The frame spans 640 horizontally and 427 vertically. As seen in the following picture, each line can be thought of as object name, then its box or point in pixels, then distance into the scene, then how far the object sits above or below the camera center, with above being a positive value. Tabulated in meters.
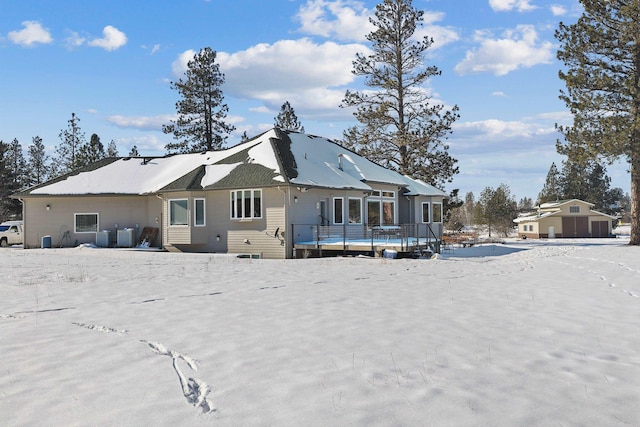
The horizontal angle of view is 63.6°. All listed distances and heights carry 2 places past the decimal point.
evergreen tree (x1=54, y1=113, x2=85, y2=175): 58.34 +9.42
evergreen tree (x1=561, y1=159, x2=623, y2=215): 66.75 +4.58
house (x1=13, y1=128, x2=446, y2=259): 21.61 +1.17
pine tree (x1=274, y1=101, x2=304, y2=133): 45.41 +9.56
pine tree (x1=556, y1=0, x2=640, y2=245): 26.75 +7.45
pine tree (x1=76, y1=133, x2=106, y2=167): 51.16 +7.58
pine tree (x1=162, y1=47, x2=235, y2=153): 44.38 +10.35
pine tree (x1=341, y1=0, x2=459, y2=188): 33.59 +7.64
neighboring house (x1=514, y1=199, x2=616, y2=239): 52.09 -0.13
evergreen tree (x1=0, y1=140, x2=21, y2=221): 47.00 +3.76
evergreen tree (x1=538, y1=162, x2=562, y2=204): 68.83 +4.71
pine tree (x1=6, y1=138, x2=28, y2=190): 57.38 +8.19
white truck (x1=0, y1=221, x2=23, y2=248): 30.94 -0.32
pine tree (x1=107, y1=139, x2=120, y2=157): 63.34 +9.87
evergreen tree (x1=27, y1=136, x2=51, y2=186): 62.81 +8.45
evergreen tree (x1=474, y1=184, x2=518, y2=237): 54.78 +1.26
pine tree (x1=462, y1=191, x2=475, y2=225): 109.96 +3.92
